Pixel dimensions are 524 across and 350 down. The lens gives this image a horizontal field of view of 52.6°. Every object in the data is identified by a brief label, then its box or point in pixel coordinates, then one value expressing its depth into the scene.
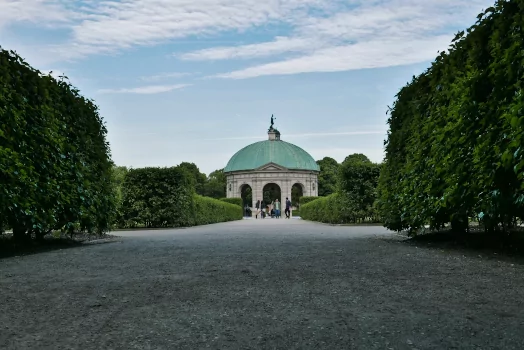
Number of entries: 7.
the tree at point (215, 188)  107.69
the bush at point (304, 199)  58.56
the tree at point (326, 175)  98.50
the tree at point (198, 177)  107.94
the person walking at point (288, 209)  51.44
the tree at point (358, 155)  100.06
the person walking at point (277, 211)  55.83
